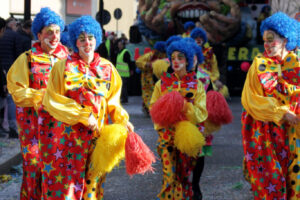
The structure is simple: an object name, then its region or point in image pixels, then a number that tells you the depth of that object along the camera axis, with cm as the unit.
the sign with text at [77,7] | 2709
